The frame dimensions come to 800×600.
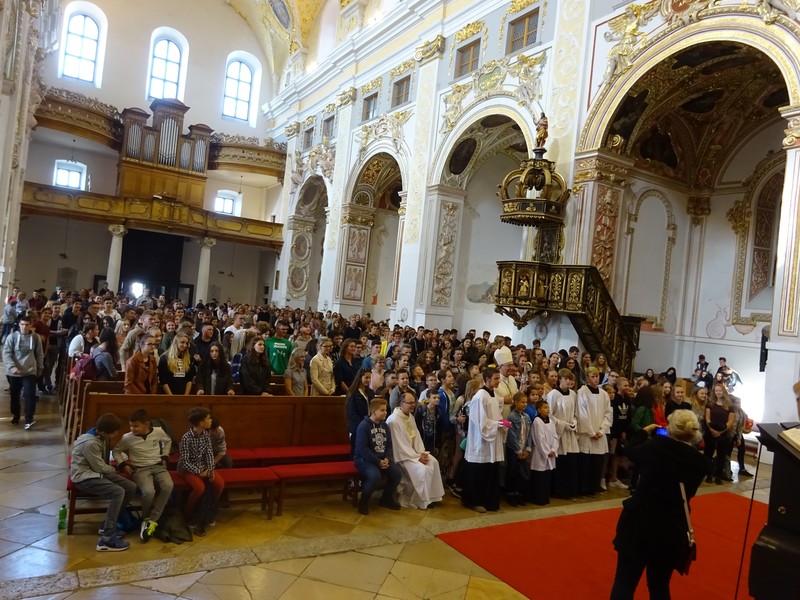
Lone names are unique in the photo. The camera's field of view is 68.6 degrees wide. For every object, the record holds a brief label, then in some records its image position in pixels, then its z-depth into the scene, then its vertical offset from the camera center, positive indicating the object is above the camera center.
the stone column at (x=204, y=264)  22.19 +0.97
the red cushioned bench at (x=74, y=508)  4.41 -1.74
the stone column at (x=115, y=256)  20.41 +0.85
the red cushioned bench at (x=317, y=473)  5.30 -1.60
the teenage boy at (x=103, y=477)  4.30 -1.47
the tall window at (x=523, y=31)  12.43 +6.24
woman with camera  3.27 -0.99
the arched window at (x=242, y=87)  25.98 +9.20
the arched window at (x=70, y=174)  22.83 +3.99
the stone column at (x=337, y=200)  19.06 +3.40
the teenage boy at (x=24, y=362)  7.05 -1.09
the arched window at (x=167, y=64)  24.34 +9.29
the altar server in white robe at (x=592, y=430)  6.88 -1.19
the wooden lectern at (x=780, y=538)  2.65 -0.89
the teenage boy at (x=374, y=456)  5.56 -1.44
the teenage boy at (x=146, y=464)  4.49 -1.42
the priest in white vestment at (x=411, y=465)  5.85 -1.55
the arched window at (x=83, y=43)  22.39 +9.09
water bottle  4.52 -1.86
